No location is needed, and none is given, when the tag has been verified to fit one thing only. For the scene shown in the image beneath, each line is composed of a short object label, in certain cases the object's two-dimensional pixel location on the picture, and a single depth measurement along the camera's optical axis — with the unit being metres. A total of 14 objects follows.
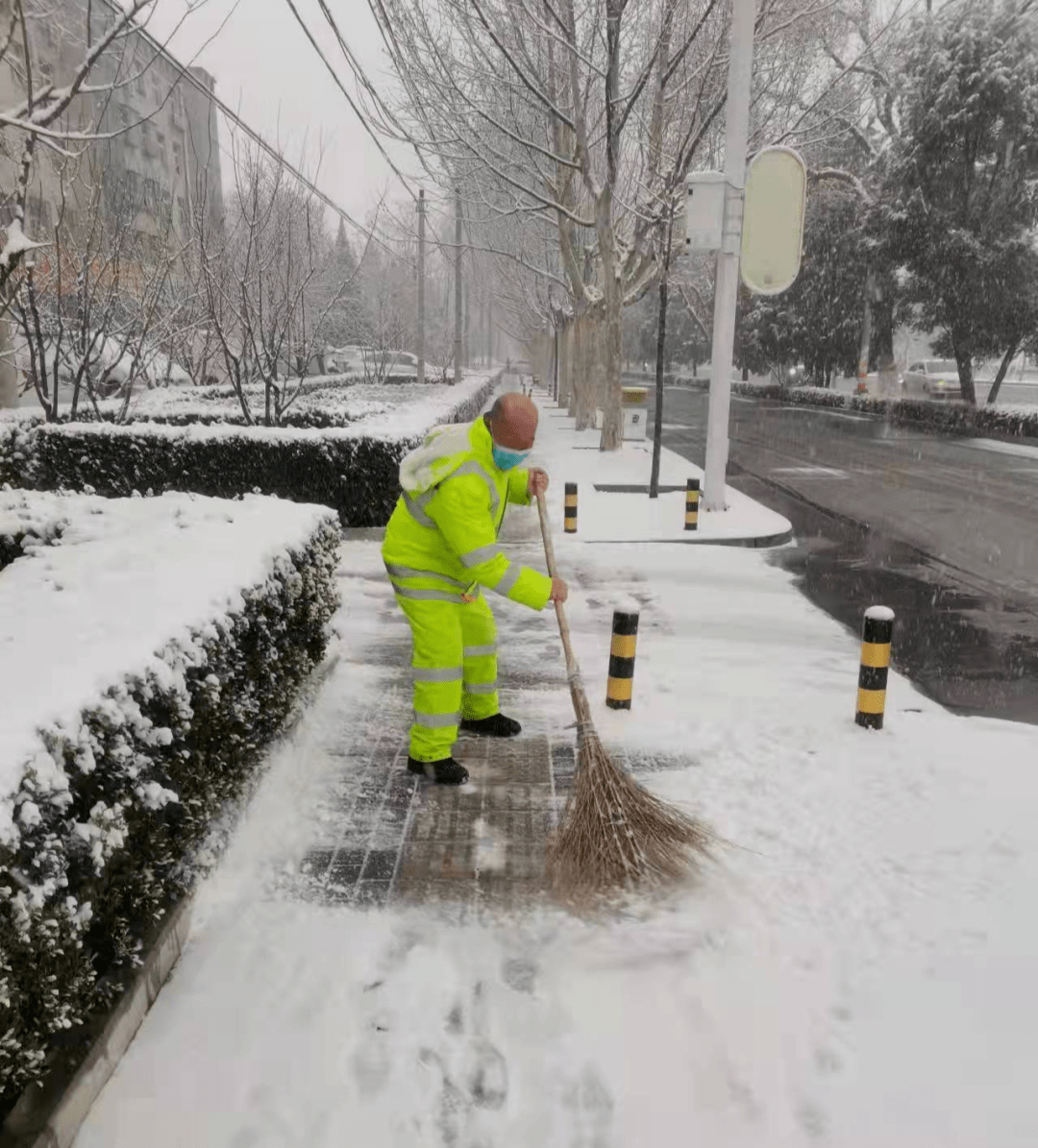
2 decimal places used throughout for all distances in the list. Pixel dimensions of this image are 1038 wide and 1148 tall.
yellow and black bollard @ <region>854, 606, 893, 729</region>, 4.69
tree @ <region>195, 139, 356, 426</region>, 11.65
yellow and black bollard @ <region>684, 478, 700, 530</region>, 9.99
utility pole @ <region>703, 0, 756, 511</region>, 9.63
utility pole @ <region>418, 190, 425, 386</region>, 23.64
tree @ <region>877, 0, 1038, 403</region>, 24.28
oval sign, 9.66
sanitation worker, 3.75
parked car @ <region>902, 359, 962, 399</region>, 36.16
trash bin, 19.09
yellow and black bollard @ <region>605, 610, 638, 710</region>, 4.90
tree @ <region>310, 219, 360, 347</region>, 27.30
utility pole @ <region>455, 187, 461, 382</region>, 24.42
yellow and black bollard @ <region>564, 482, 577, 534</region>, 10.02
